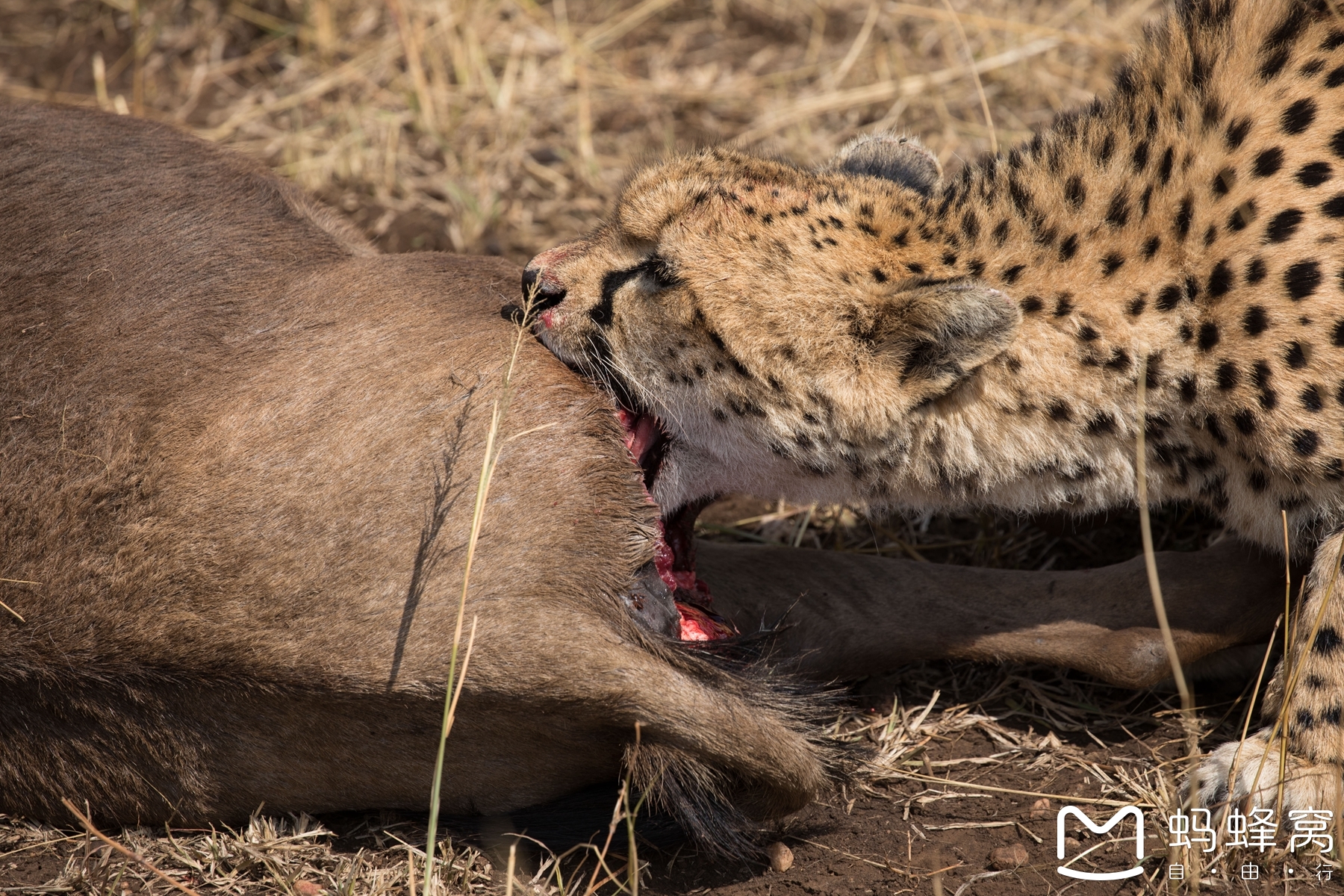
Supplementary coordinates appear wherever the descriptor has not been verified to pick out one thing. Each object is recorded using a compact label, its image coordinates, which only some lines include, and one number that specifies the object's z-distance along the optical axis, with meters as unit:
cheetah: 5.40
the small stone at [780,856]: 5.43
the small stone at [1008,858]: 5.36
